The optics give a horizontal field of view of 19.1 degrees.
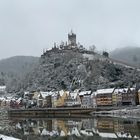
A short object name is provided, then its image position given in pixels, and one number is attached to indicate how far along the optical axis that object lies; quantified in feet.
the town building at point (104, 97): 410.31
